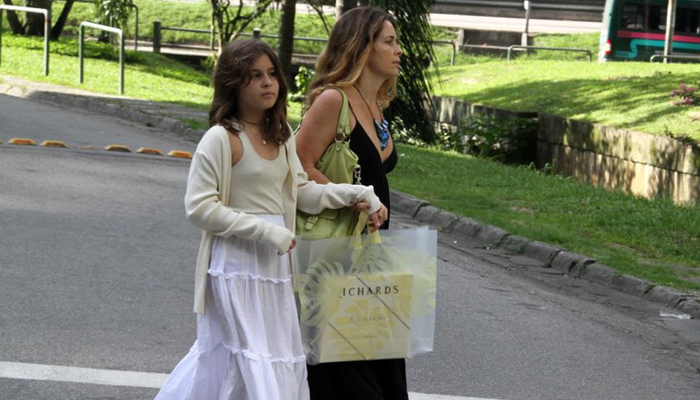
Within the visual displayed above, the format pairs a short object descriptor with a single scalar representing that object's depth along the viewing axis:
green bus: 36.12
